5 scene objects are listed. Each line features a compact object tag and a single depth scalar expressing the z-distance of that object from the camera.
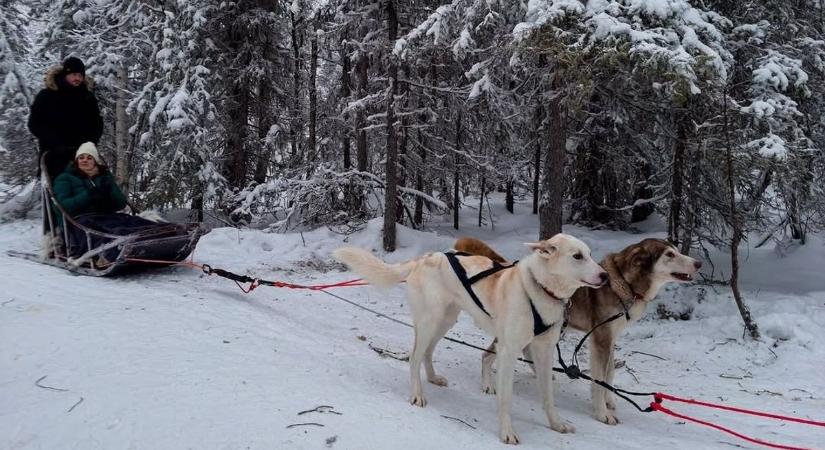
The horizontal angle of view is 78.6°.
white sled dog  3.79
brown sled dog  4.68
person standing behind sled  7.27
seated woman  6.76
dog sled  6.47
